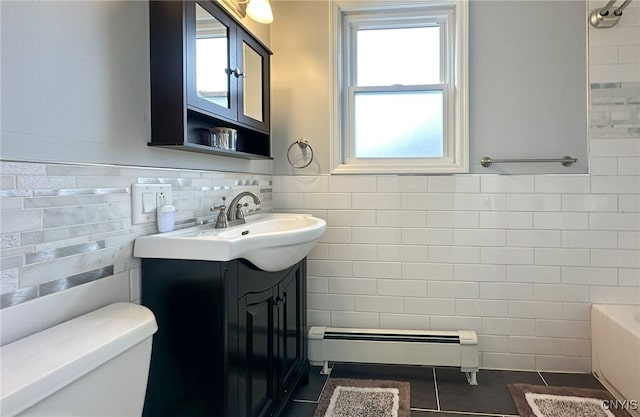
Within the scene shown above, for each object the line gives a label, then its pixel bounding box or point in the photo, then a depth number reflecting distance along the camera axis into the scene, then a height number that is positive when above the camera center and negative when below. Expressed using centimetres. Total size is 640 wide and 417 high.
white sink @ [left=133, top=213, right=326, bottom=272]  122 -15
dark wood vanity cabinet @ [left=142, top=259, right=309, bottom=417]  123 -44
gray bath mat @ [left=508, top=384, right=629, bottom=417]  182 -97
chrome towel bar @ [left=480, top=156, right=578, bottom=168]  216 +20
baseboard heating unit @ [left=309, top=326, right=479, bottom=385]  220 -82
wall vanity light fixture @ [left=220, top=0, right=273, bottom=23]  191 +91
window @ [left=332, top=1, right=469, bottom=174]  233 +65
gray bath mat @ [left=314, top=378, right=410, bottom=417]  183 -97
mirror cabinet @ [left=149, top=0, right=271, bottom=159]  135 +48
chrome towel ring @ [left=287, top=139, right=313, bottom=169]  240 +31
